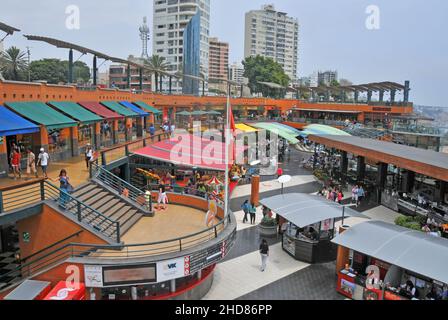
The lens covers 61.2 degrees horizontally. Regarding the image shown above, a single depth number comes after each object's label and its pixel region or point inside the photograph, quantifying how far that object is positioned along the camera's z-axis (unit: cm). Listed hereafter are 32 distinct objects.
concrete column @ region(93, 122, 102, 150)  2649
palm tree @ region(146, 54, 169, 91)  8475
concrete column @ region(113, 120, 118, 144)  2976
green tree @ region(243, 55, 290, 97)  9588
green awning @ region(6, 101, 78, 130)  1761
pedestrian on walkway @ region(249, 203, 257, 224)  2058
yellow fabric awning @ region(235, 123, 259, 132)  3969
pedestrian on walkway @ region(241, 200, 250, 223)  2079
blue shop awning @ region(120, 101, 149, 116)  3301
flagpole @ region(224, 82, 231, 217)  1457
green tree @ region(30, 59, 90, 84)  8631
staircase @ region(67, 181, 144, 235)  1426
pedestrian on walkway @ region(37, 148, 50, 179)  1623
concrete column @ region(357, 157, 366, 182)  2873
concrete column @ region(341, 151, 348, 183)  3128
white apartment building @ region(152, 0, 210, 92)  11712
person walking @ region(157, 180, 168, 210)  1752
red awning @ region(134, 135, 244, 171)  2097
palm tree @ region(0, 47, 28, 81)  6944
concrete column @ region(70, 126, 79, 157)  2320
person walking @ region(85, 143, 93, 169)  1848
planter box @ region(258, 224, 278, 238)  1886
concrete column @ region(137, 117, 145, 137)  3550
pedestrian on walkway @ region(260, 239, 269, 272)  1475
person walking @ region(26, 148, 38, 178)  1627
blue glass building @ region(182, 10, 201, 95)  9719
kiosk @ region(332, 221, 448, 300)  1143
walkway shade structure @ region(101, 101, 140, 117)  2908
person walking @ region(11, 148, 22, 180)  1575
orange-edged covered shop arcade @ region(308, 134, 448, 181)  1903
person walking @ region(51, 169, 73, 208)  1290
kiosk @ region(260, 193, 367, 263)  1573
